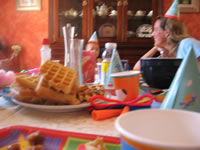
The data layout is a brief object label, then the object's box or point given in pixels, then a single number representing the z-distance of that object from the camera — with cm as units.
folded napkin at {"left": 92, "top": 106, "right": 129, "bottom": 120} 44
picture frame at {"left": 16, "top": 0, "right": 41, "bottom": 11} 276
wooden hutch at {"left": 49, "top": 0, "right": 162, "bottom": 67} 246
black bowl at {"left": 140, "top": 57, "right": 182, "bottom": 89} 62
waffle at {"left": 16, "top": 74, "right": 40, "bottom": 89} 46
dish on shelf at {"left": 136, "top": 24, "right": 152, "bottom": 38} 250
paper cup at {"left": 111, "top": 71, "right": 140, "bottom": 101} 52
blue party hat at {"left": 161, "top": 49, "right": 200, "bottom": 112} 37
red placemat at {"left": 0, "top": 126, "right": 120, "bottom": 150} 28
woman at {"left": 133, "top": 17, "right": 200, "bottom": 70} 169
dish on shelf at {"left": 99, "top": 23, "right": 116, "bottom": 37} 255
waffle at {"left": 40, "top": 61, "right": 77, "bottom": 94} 43
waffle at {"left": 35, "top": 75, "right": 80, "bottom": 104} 42
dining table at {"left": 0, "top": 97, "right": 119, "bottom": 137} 38
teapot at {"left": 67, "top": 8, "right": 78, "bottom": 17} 266
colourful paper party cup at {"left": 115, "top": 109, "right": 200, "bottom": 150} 22
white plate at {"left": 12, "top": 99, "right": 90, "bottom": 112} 43
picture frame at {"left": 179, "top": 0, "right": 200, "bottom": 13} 246
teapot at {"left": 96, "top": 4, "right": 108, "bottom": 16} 259
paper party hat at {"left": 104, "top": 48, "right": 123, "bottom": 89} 73
